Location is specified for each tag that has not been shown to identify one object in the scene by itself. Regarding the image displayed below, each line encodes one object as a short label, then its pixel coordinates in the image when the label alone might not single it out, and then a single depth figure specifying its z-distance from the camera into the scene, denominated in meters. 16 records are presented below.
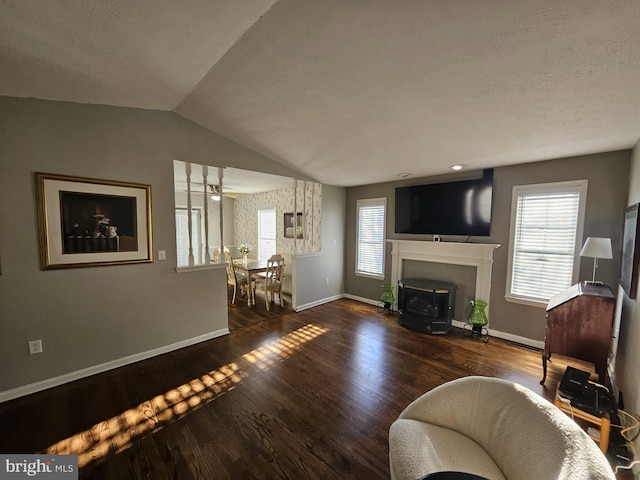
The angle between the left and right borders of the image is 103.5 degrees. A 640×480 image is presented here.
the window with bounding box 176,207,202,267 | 6.20
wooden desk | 2.25
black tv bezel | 3.51
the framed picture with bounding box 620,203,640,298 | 2.00
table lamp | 2.38
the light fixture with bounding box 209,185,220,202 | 5.04
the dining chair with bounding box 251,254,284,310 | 4.66
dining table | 4.66
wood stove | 3.65
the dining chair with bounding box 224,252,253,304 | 4.88
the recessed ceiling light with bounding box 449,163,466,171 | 3.34
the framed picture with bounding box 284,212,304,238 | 5.71
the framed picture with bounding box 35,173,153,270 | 2.29
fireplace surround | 3.56
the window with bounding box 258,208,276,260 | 6.29
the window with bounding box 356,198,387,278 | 4.80
